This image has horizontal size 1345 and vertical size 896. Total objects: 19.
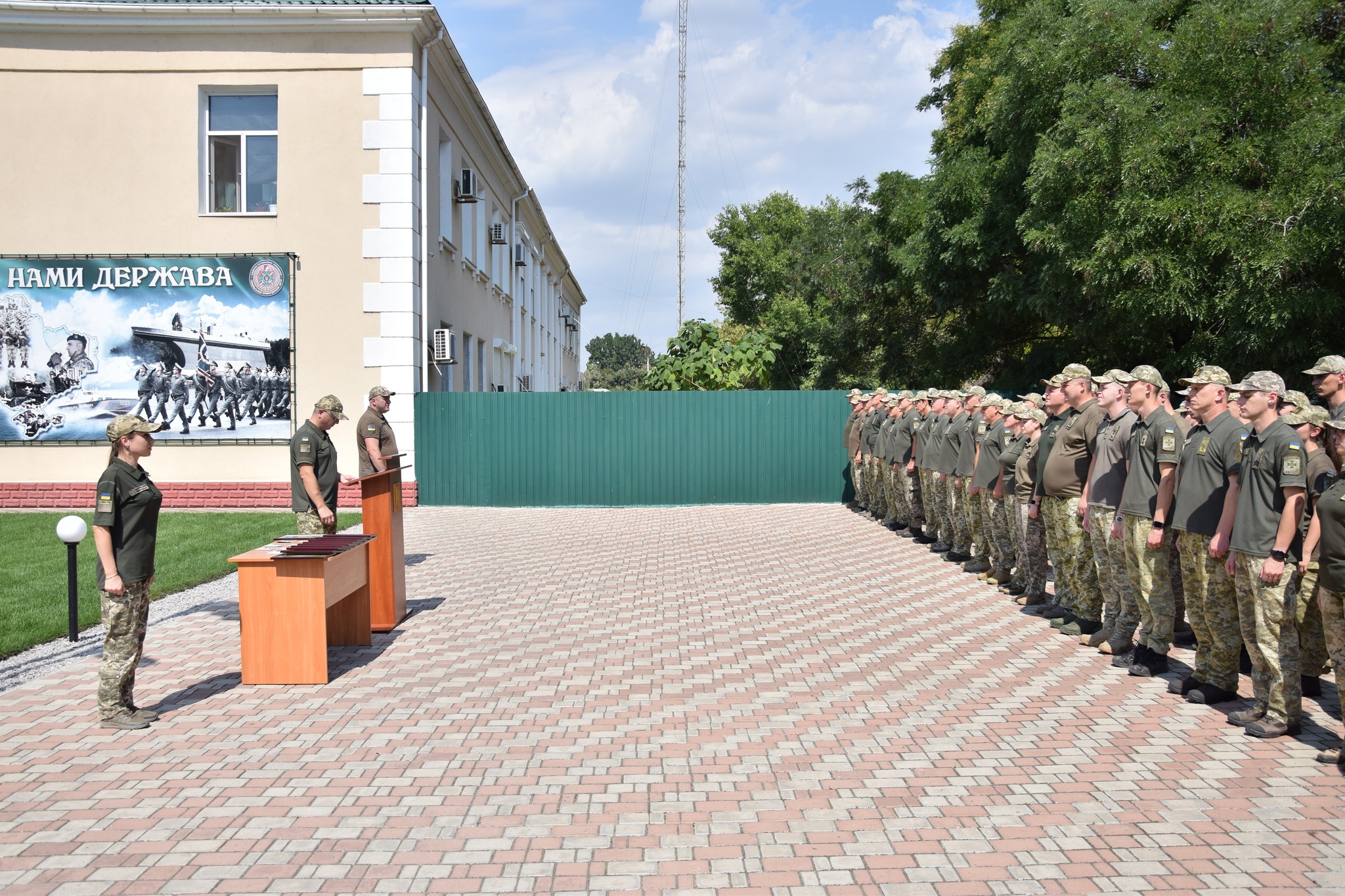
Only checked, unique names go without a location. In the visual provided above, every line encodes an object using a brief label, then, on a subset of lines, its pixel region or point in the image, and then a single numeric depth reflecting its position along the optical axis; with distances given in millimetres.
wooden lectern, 8102
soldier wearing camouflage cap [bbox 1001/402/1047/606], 9188
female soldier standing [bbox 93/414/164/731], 5660
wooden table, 6590
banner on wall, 15805
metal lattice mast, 34562
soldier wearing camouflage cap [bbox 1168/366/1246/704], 6094
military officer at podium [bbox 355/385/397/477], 9680
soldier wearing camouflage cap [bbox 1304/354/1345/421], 5582
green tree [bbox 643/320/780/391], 20391
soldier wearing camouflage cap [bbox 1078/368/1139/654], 7387
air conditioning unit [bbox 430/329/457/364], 17625
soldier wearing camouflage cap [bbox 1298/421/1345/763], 4992
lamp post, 7559
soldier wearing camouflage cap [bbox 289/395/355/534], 8305
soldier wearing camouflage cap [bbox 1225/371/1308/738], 5449
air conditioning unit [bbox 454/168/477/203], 20141
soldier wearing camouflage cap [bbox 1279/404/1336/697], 6070
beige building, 15812
